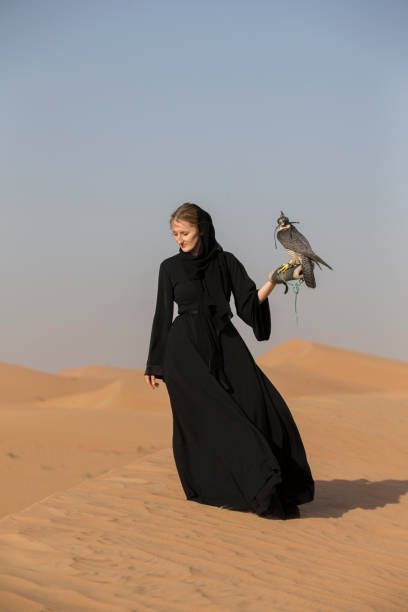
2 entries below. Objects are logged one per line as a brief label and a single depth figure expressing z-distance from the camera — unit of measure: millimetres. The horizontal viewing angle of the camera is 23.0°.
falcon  7285
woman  7805
